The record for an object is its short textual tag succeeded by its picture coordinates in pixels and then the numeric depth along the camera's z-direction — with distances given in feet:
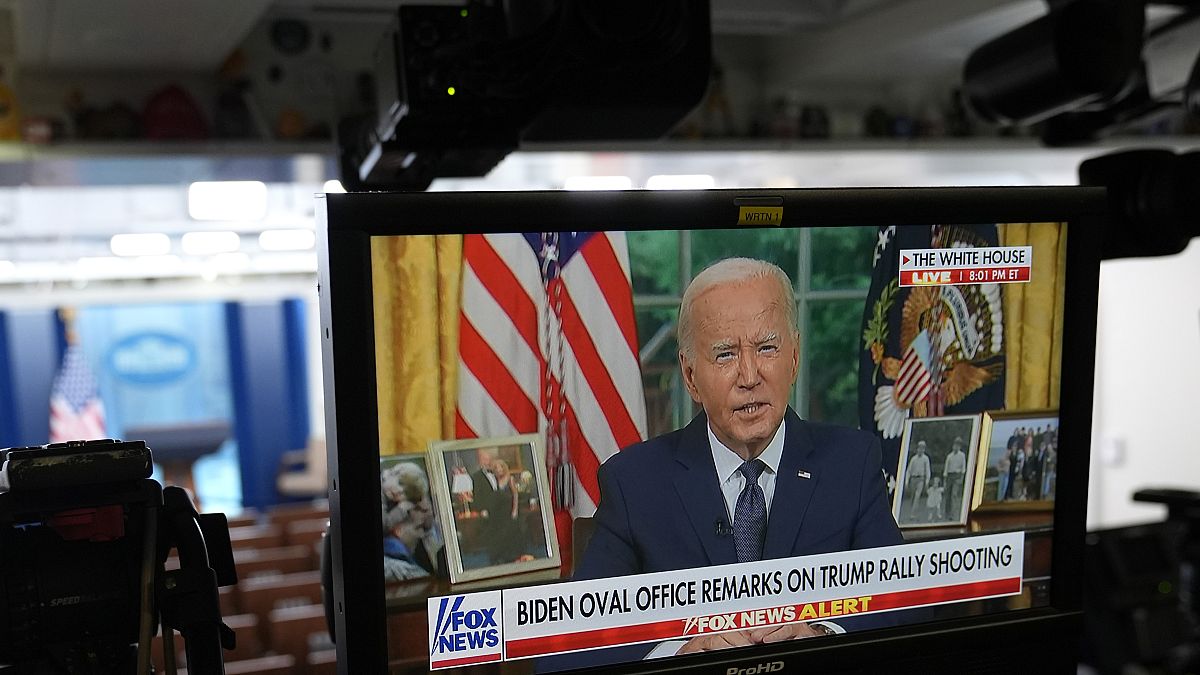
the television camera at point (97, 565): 3.46
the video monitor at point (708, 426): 3.21
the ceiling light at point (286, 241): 21.53
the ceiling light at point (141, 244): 21.07
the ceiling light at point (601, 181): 14.96
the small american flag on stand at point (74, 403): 32.55
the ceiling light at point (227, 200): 13.87
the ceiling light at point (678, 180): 15.08
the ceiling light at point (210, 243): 21.56
